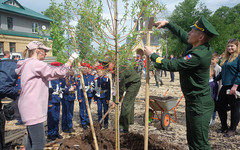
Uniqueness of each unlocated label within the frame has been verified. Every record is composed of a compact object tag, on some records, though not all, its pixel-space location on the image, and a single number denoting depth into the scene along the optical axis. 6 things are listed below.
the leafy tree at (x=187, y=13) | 38.78
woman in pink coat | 2.40
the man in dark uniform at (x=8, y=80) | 2.78
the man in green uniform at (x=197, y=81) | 2.31
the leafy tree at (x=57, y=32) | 2.41
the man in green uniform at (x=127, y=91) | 4.71
